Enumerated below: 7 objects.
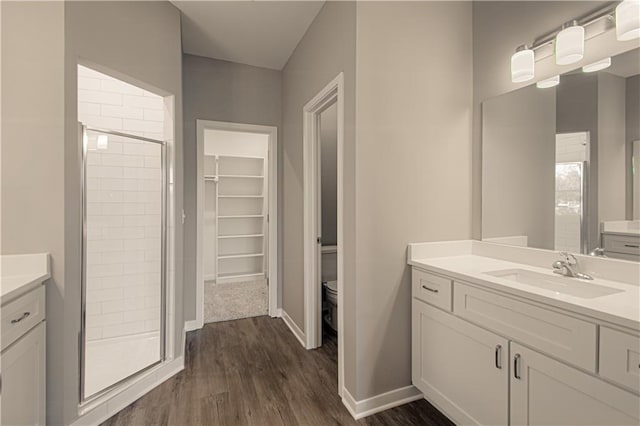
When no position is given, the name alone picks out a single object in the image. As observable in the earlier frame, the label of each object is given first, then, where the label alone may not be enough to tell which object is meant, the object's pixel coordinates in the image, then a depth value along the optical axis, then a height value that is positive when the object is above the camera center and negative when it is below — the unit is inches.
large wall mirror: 53.9 +10.5
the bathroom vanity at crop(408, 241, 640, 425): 39.0 -20.9
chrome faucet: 57.0 -11.2
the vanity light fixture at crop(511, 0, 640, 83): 50.4 +34.7
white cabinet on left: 46.7 -22.5
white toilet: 110.2 -29.2
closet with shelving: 187.2 -4.9
